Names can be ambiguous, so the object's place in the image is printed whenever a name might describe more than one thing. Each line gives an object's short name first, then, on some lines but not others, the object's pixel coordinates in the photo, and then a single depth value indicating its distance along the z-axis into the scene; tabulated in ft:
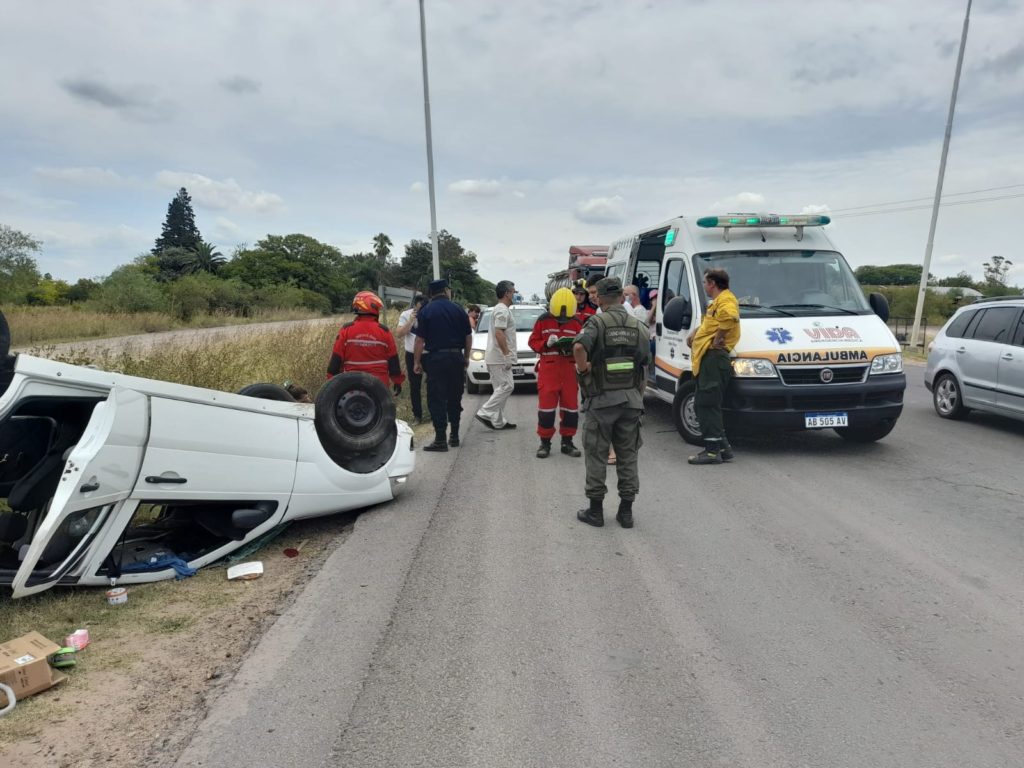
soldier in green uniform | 16.84
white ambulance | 23.08
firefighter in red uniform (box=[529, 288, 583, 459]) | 24.02
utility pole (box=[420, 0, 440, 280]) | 65.77
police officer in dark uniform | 25.05
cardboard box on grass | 9.34
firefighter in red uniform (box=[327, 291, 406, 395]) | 21.30
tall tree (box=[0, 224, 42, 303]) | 137.39
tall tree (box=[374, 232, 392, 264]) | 347.15
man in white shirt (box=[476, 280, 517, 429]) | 28.09
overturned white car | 11.75
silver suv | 27.43
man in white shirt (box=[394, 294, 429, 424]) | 32.96
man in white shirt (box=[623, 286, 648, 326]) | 31.01
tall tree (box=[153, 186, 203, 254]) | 279.90
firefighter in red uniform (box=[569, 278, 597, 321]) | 26.53
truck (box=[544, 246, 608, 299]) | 56.99
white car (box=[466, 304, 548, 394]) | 41.75
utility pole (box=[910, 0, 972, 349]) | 65.00
